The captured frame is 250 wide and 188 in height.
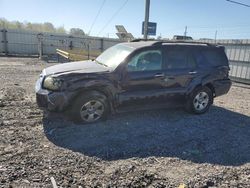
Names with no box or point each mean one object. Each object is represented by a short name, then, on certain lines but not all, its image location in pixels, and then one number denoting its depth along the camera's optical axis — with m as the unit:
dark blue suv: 3.88
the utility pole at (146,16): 9.56
